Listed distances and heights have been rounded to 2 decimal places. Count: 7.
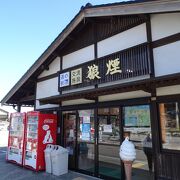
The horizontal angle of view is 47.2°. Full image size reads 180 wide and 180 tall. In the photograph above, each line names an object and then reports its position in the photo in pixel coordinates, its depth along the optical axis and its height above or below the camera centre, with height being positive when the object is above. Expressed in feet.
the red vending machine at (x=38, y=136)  26.12 -1.87
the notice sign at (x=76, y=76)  25.69 +5.70
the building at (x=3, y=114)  96.99 +3.93
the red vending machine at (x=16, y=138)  29.22 -2.28
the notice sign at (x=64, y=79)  27.64 +5.72
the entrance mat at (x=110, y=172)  21.31 -5.38
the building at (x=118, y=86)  17.53 +3.00
